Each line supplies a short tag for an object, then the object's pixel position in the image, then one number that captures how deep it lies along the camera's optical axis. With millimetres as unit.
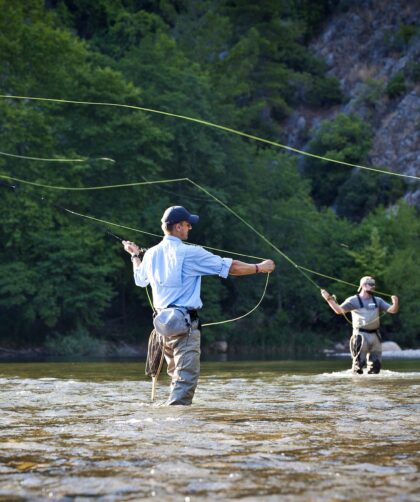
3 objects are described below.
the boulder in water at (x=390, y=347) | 49234
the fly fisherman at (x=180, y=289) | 9523
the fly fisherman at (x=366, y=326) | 17078
